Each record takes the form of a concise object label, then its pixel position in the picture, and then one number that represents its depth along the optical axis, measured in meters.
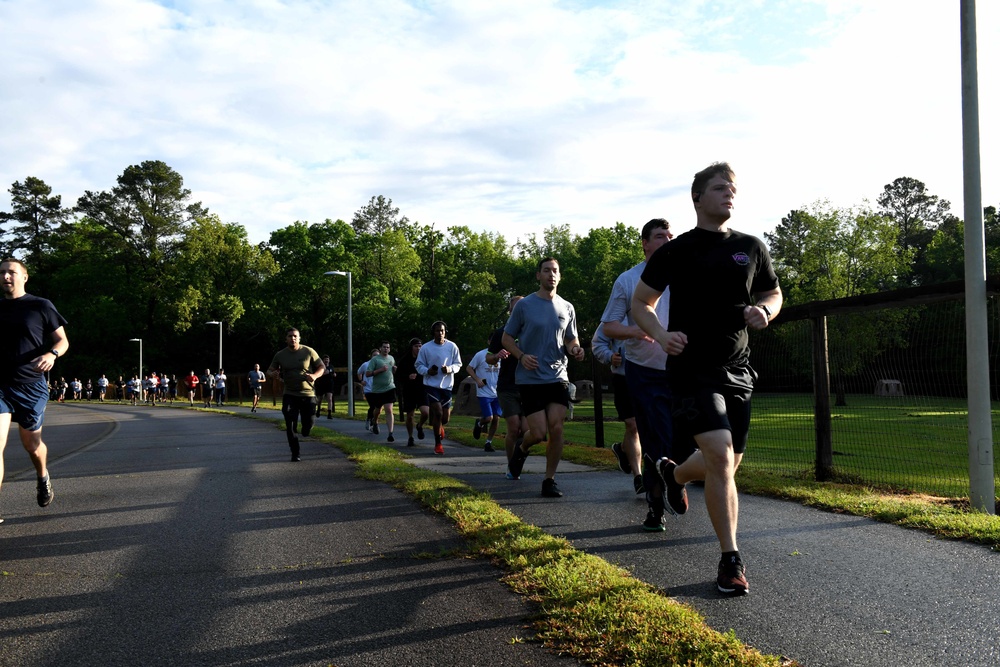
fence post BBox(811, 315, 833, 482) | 8.41
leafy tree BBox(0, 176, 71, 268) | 83.50
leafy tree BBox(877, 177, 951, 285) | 92.69
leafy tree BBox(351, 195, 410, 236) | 84.00
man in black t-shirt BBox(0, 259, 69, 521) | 6.83
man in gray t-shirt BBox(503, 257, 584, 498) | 7.68
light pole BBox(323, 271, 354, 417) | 29.47
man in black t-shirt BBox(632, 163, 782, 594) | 4.35
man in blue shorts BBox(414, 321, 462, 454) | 14.02
